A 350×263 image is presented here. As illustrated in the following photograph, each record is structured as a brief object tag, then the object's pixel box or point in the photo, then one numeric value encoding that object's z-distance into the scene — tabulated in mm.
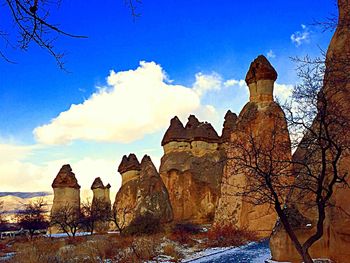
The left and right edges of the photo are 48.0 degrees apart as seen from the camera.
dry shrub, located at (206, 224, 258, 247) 16922
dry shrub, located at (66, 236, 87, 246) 19552
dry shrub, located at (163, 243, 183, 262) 13259
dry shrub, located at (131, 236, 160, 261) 13320
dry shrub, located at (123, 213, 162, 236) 21172
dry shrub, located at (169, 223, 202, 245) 18105
